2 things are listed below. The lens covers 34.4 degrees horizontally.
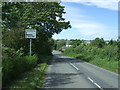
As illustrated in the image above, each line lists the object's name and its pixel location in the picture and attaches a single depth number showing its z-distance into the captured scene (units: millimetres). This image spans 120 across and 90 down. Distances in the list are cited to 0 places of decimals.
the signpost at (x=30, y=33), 22297
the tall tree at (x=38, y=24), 22747
